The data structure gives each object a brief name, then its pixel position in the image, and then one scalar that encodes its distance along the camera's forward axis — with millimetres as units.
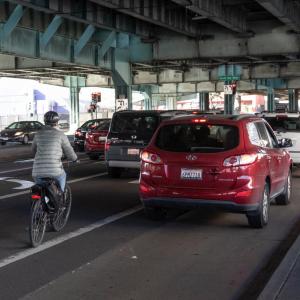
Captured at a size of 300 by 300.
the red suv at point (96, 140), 21156
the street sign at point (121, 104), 32031
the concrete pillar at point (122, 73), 31562
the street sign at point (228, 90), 36688
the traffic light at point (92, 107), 48219
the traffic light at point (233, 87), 37512
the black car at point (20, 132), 37812
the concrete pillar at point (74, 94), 50688
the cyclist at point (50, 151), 7988
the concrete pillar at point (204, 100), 69375
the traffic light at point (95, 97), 46875
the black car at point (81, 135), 27969
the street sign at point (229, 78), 37625
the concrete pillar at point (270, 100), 65331
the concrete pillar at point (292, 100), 70500
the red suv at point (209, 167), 8430
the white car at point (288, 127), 16359
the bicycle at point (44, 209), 7539
